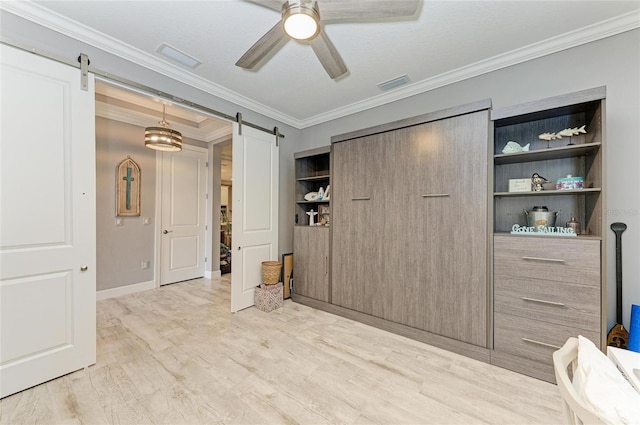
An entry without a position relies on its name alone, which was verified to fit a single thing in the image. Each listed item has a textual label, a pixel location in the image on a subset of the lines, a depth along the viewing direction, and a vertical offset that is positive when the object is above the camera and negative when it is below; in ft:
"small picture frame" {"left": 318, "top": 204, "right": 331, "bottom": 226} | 12.17 -0.18
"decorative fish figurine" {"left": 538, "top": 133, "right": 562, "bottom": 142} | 6.87 +2.06
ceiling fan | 4.71 +3.82
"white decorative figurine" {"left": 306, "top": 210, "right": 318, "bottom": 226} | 12.60 -0.23
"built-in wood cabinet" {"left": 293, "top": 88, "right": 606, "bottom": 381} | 6.21 -0.67
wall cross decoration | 12.75 +1.18
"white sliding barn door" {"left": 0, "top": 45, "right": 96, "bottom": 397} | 5.75 -0.28
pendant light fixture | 10.77 +3.14
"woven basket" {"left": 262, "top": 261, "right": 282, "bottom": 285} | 11.43 -2.77
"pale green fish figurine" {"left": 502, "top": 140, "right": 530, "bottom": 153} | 7.14 +1.83
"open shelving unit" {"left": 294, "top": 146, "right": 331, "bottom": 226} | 12.65 +1.54
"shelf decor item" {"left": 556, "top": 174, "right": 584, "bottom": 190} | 6.41 +0.75
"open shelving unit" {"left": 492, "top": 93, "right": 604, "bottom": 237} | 6.24 +1.48
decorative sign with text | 6.44 -0.50
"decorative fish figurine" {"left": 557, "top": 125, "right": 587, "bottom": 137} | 6.46 +2.08
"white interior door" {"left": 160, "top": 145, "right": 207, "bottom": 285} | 14.64 -0.19
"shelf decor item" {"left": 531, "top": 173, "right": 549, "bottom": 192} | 7.00 +0.84
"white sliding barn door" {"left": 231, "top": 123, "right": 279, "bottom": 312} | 10.76 +0.06
